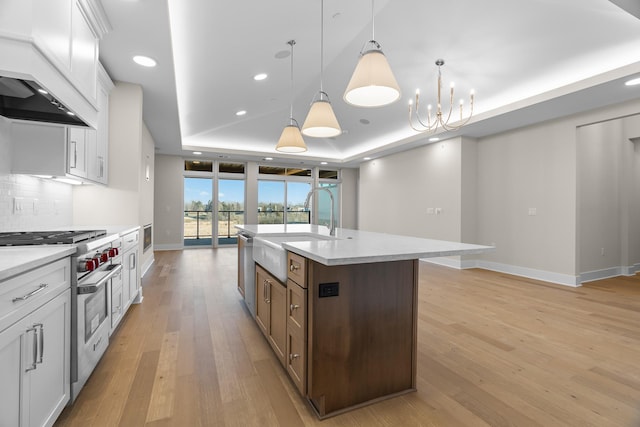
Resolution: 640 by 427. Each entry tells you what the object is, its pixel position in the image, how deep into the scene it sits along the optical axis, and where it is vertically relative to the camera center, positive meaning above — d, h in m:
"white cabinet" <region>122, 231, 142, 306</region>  2.77 -0.56
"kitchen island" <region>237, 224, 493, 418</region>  1.59 -0.59
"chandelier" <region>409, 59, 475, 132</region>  4.89 +1.70
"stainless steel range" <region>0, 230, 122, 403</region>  1.62 -0.42
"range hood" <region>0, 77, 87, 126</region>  1.76 +0.68
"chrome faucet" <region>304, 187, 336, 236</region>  2.50 -0.06
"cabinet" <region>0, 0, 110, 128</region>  1.34 +0.87
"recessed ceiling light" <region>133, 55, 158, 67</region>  3.00 +1.54
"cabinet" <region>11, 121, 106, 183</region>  2.24 +0.49
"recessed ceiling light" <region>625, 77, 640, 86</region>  3.37 +1.50
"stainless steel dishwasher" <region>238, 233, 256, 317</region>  2.98 -0.62
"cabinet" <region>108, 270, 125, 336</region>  2.30 -0.71
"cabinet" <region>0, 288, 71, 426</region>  1.07 -0.62
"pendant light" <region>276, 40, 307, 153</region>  3.06 +0.75
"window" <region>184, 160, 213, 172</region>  8.45 +1.36
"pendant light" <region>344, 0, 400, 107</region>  1.69 +0.80
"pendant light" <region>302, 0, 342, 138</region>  2.43 +0.78
